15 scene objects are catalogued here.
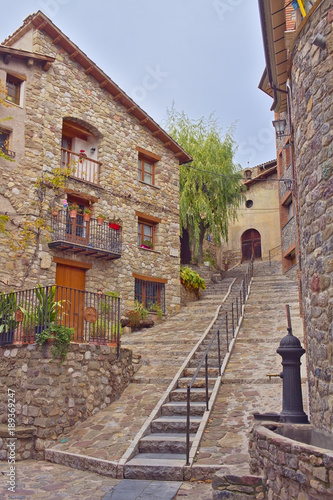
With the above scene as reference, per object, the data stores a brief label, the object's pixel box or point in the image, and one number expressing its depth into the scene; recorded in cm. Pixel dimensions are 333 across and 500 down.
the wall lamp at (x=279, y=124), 1231
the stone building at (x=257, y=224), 2881
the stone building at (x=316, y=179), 501
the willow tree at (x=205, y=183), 2131
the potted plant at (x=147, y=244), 1734
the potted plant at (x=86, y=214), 1462
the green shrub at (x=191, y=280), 1877
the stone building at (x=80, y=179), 1318
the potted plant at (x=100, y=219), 1507
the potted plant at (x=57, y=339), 789
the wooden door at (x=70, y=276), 1403
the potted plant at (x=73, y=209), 1401
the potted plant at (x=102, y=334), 921
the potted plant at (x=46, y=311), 813
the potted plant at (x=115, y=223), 1572
